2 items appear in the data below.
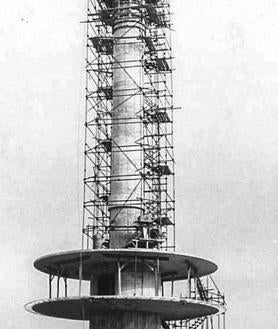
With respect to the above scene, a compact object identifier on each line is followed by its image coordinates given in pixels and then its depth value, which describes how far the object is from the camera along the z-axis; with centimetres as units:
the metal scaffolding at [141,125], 5394
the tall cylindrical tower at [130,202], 4944
